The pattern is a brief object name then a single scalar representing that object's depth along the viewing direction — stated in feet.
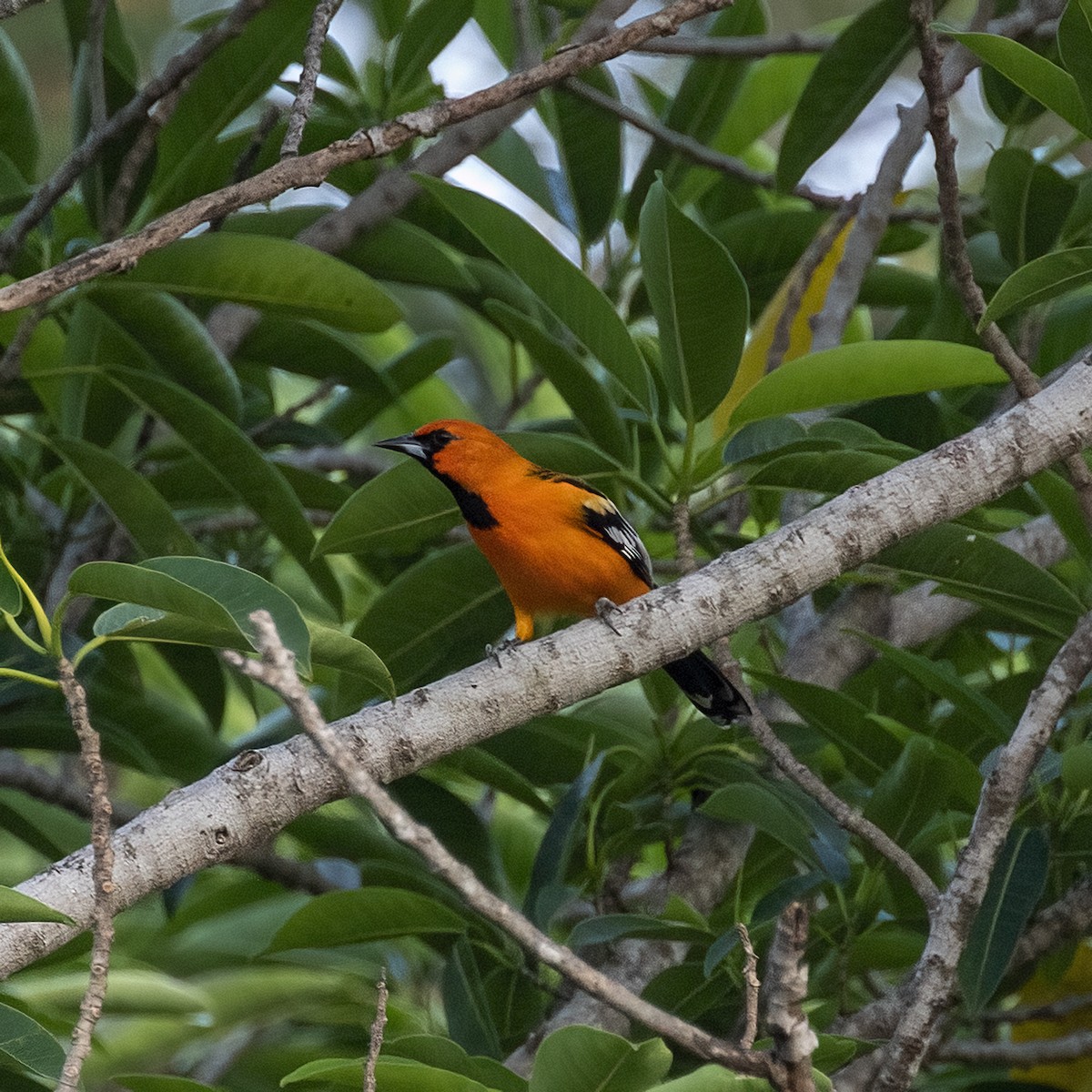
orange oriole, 26.11
